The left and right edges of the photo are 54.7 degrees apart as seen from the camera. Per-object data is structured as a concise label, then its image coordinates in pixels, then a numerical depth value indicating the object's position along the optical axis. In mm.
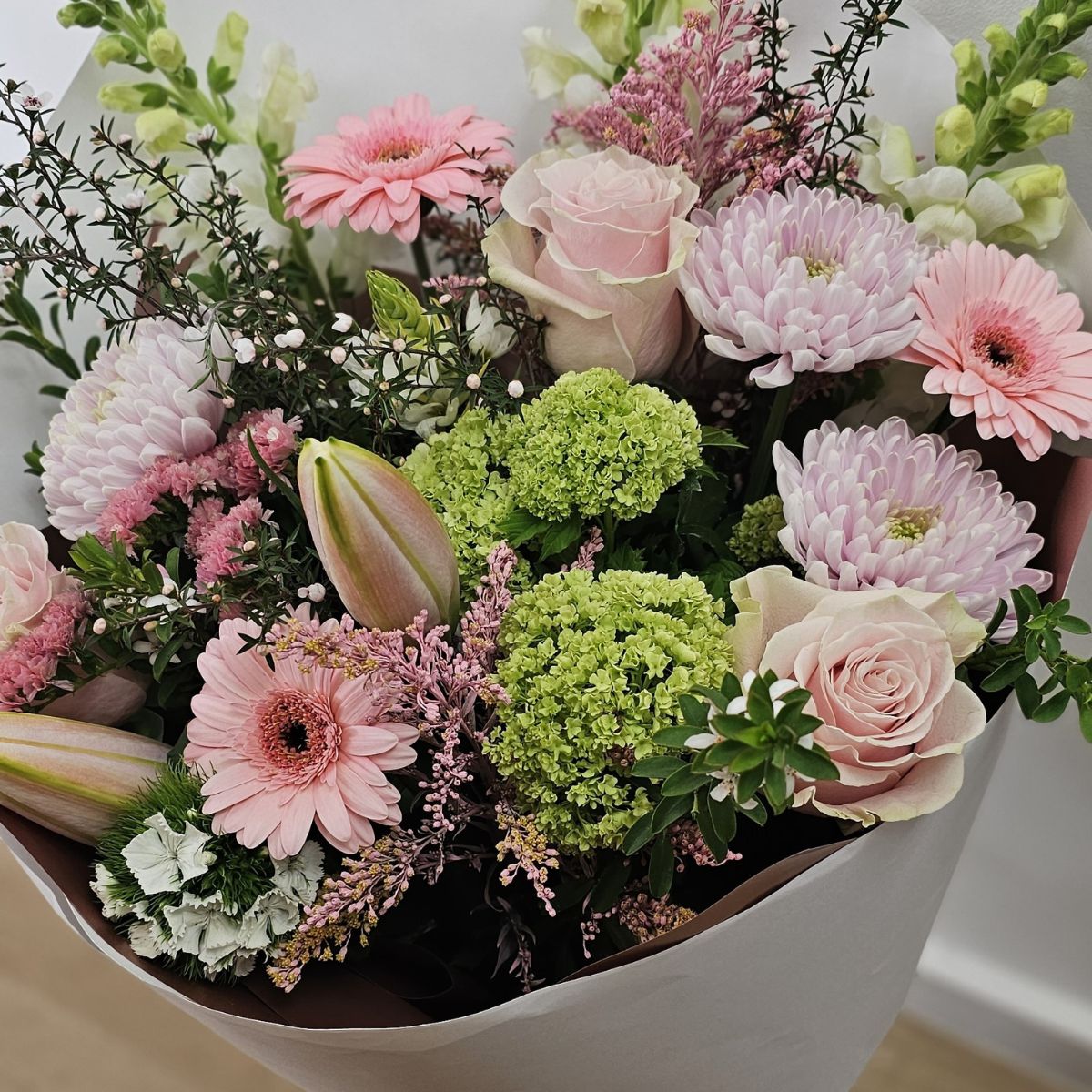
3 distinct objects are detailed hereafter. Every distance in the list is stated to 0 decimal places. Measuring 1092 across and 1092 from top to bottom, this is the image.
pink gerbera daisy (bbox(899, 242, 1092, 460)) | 521
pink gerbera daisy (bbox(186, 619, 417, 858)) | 463
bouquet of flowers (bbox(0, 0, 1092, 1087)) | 454
